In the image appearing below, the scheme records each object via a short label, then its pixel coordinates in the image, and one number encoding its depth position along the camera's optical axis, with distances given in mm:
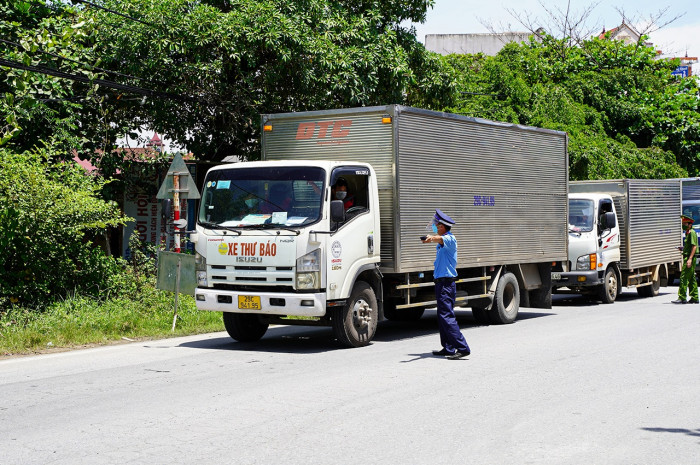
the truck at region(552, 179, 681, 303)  18125
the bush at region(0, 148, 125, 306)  13422
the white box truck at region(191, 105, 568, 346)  10562
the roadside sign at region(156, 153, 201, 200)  13289
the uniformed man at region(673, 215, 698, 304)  17891
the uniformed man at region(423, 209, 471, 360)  10234
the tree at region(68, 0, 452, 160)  16156
